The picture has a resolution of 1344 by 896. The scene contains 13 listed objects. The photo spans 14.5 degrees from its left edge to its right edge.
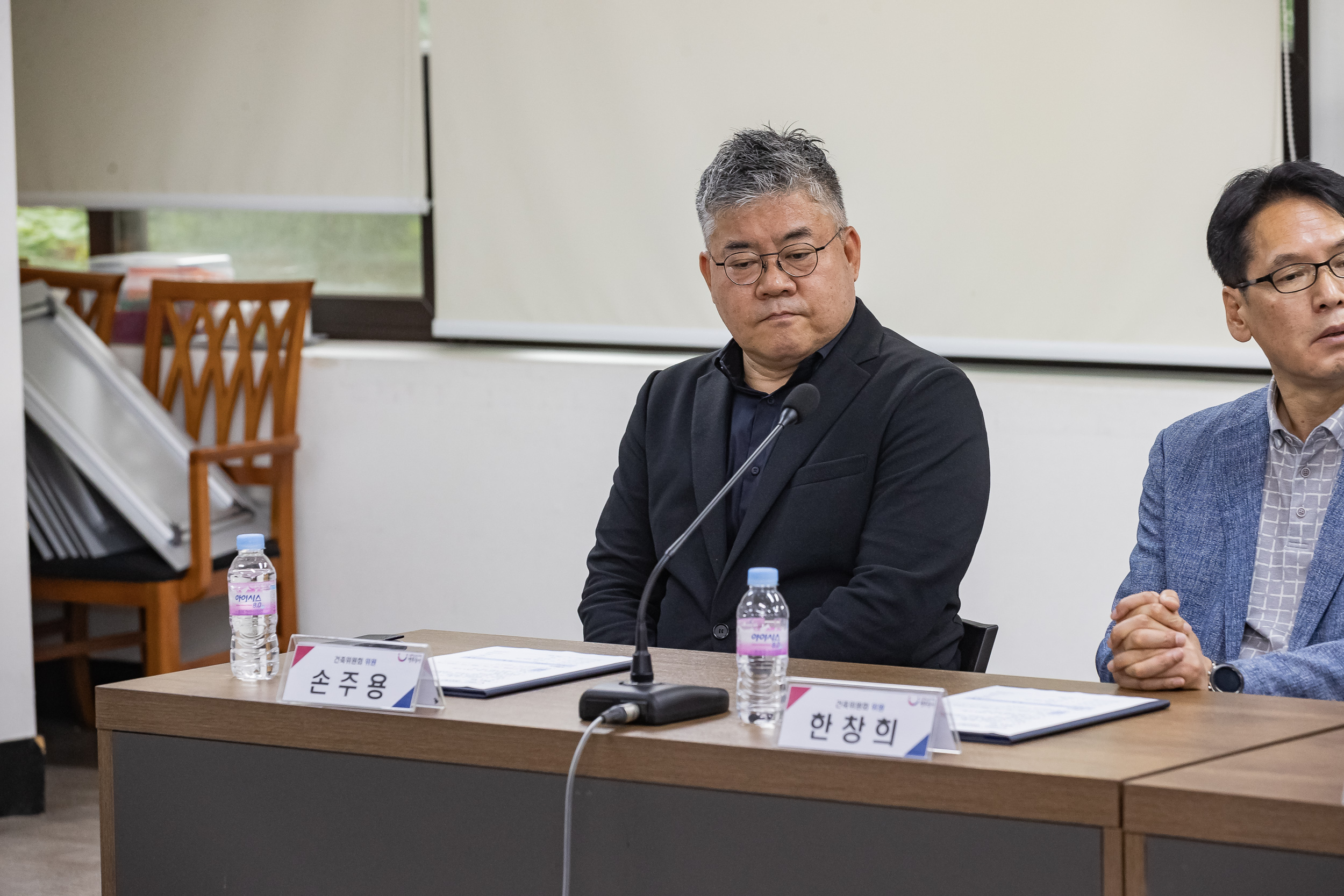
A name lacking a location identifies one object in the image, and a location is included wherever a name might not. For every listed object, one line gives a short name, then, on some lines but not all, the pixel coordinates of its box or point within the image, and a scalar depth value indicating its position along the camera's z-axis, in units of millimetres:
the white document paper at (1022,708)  5679
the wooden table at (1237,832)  5433
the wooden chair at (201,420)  8028
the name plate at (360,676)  5806
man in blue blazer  6108
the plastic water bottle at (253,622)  6018
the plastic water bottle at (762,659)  5739
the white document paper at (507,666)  5931
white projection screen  7389
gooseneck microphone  5727
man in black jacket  6261
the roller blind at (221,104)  8742
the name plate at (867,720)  5581
